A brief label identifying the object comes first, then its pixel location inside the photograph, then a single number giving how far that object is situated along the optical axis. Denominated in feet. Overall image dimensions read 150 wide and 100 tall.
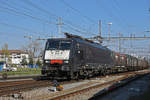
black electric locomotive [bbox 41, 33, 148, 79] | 53.62
